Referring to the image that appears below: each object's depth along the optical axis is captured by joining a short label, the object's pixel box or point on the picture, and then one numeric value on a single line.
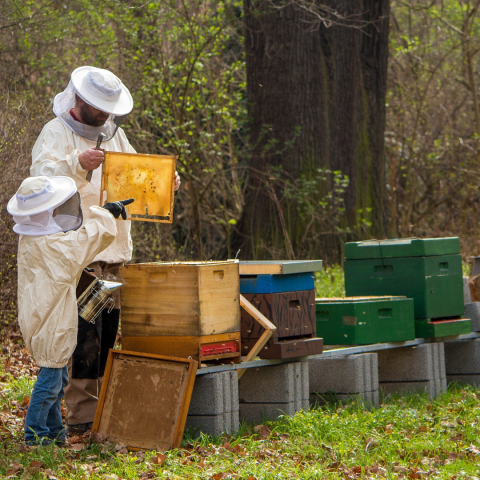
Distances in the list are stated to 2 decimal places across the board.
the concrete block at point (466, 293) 11.84
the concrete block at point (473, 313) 11.59
